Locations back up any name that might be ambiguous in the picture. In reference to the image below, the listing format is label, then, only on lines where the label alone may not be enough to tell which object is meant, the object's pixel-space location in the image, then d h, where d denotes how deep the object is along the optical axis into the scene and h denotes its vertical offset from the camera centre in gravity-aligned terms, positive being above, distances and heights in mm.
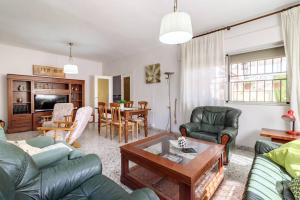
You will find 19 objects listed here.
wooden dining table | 3482 -364
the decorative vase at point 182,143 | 1936 -583
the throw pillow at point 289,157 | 1269 -547
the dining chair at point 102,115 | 4051 -447
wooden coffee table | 1314 -669
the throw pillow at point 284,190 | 1037 -682
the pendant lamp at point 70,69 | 3737 +763
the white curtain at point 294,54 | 2420 +731
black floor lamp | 4367 +347
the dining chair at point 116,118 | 3600 -489
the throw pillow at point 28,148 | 1508 -531
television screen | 4738 -66
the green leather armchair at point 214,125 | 2352 -508
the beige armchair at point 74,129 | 2810 -599
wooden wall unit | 4195 +128
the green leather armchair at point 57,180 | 888 -581
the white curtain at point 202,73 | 3242 +610
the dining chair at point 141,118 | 3936 -550
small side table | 2160 -565
